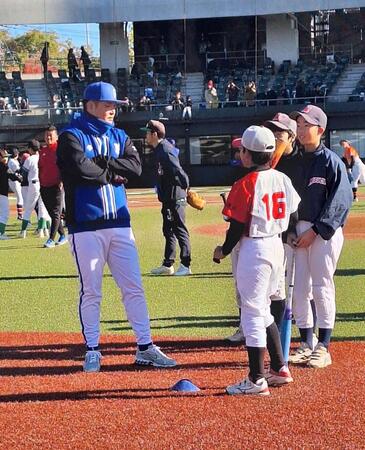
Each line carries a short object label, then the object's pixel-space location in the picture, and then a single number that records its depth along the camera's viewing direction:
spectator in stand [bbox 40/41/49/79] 44.78
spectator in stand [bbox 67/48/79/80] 45.50
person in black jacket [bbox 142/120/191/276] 12.04
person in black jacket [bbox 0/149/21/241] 18.27
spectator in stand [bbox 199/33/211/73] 46.25
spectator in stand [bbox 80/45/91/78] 46.12
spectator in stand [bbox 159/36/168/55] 46.81
